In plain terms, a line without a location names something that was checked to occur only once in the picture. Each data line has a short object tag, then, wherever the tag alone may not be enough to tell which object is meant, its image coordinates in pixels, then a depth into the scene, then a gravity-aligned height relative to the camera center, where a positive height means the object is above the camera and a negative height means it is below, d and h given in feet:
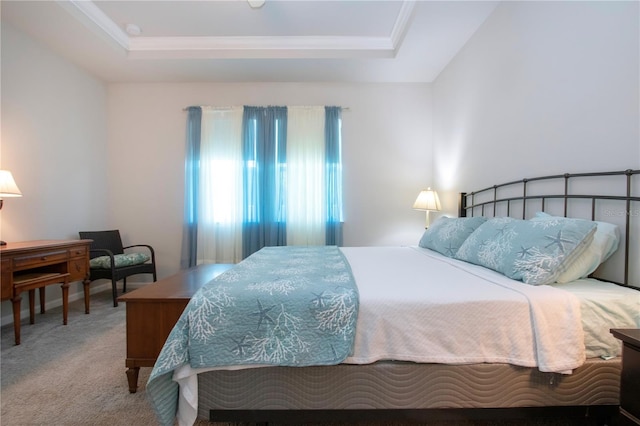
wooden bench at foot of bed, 4.97 -2.04
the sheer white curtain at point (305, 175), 12.15 +1.28
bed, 3.71 -2.09
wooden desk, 6.66 -1.69
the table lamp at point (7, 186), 7.16 +0.48
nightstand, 2.65 -1.65
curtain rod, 12.16 +4.15
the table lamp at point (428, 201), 10.63 +0.15
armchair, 9.72 -1.94
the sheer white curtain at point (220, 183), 12.14 +0.94
